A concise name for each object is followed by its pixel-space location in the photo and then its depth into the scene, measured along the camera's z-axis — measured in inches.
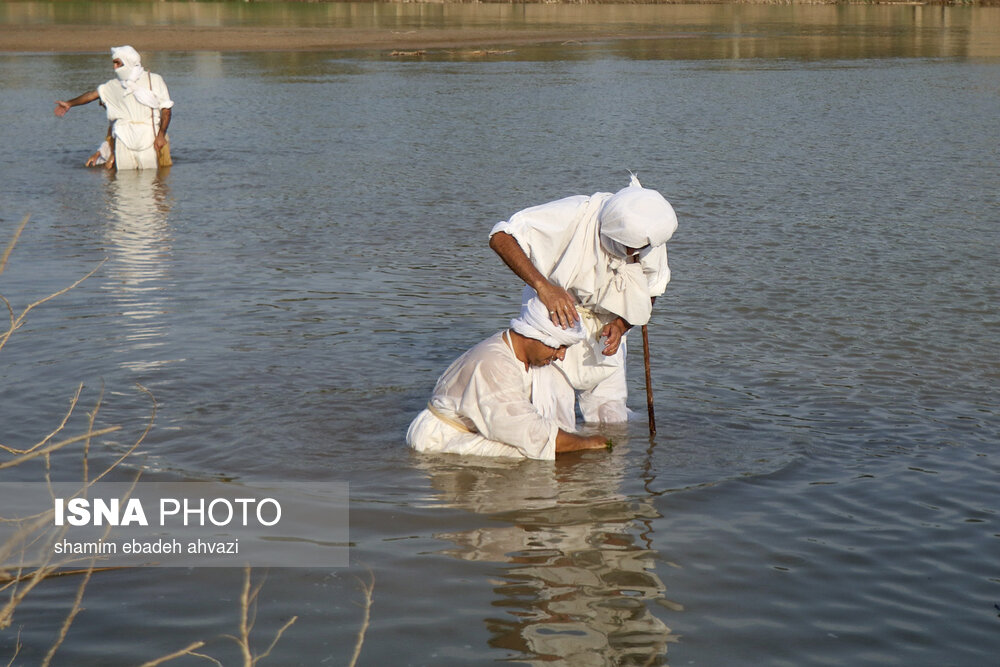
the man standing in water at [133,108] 550.0
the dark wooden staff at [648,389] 232.4
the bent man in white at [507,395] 215.2
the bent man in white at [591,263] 206.8
